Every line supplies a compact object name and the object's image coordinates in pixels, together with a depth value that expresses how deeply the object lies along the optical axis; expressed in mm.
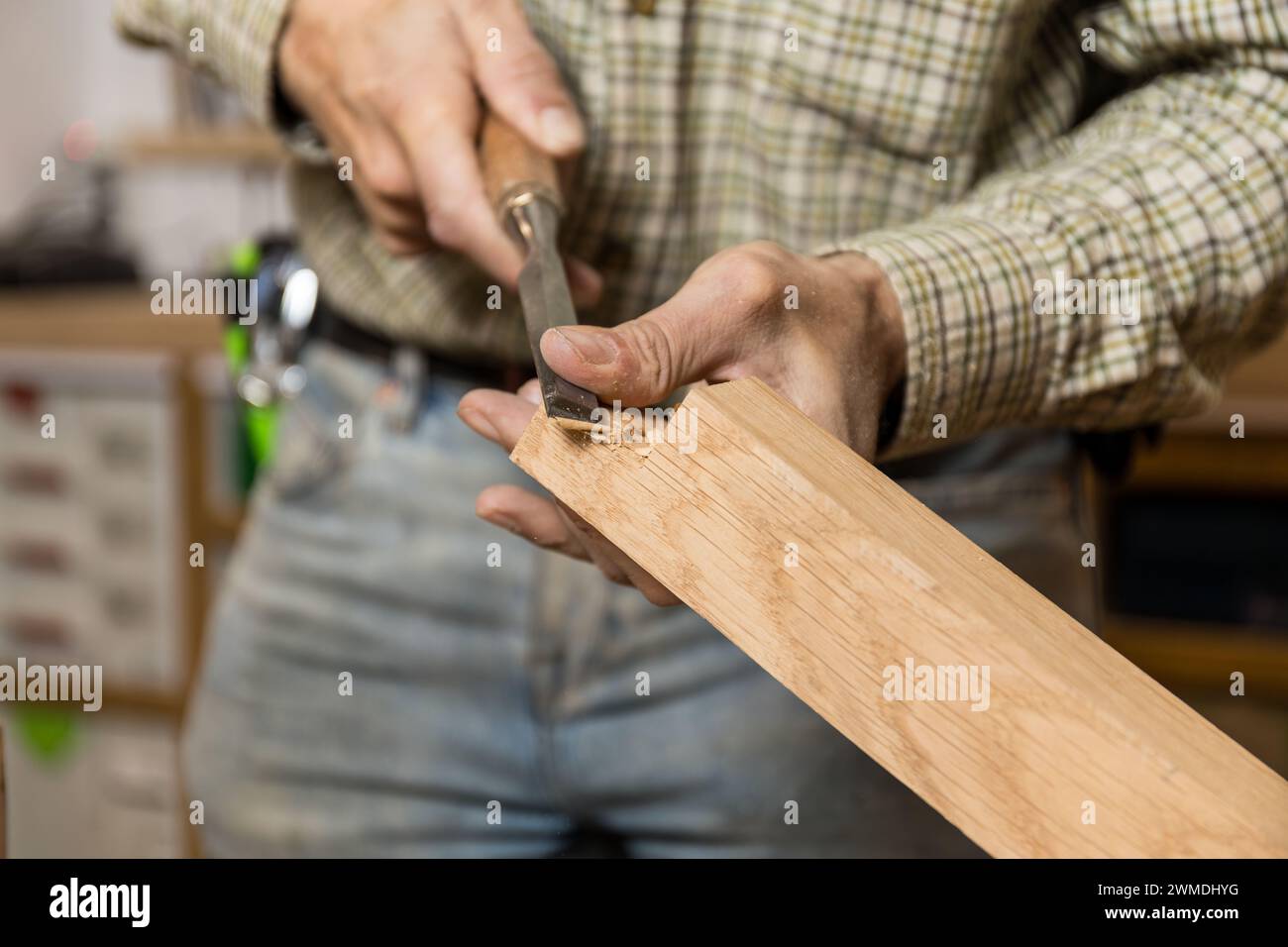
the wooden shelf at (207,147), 1826
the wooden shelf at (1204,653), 1184
